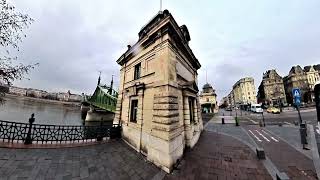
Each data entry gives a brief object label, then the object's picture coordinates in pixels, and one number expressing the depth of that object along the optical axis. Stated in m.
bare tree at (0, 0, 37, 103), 4.02
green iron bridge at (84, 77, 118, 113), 17.04
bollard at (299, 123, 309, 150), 7.00
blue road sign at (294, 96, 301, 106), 6.40
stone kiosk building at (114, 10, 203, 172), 5.46
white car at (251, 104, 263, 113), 30.31
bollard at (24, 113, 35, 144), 5.88
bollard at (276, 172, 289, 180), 3.24
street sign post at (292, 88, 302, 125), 6.40
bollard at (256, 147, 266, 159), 5.95
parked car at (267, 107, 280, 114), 26.76
